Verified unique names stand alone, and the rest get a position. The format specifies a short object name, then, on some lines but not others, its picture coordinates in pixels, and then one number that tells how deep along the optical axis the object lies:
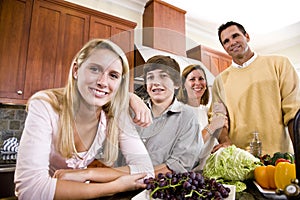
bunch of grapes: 0.48
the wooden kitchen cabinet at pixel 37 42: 1.38
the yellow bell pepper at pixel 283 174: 0.56
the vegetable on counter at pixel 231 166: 0.68
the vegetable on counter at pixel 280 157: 0.74
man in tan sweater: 1.12
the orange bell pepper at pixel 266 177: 0.61
